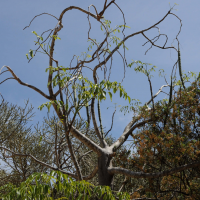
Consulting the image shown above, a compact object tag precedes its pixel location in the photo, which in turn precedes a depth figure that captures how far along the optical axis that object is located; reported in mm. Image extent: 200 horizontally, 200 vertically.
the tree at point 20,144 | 7578
